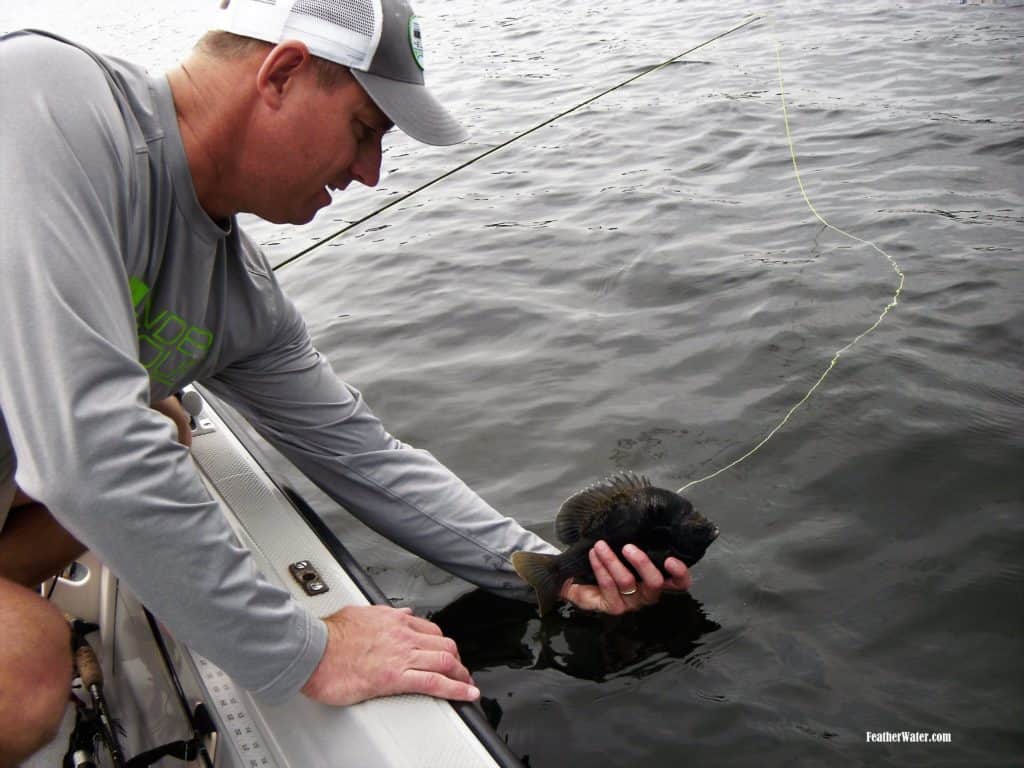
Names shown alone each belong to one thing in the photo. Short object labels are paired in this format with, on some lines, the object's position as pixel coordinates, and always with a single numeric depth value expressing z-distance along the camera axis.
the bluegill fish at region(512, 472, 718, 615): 1.29
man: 0.82
